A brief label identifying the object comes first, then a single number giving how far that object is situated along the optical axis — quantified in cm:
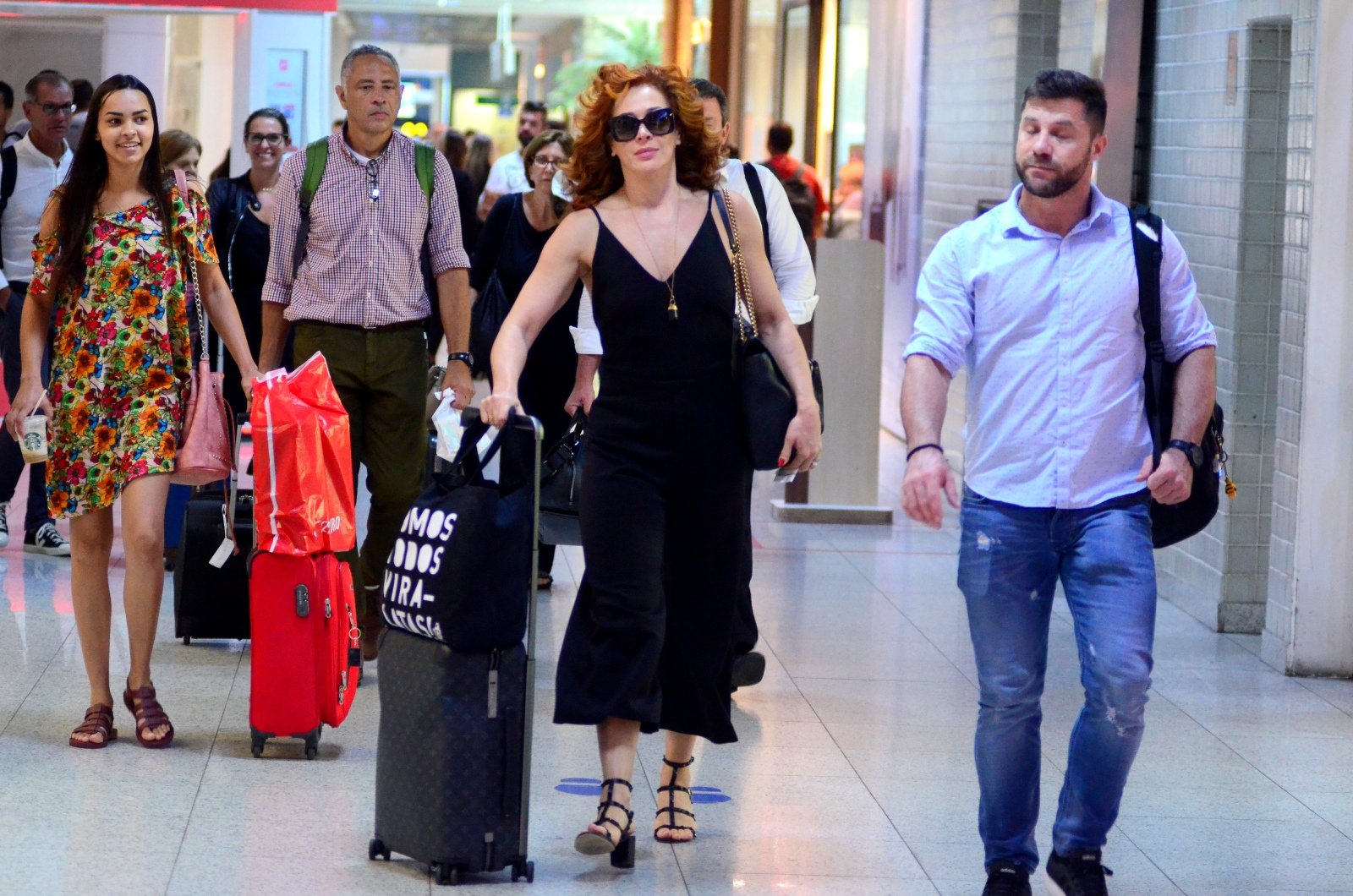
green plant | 4484
